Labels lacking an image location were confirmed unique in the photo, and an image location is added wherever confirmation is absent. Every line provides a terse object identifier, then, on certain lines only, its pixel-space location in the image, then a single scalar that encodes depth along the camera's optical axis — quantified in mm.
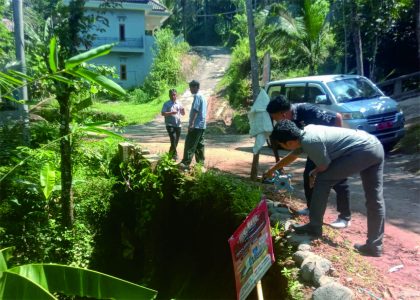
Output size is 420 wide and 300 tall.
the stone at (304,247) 5114
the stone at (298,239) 5259
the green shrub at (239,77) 22766
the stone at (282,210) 6148
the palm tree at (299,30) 19672
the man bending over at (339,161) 4934
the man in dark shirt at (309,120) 5691
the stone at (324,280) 4445
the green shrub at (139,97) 29525
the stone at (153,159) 8016
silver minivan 10414
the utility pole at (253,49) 14859
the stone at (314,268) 4578
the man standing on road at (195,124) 8484
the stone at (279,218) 5824
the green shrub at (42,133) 9098
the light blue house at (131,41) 33562
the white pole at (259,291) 3922
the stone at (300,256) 4920
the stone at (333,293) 4145
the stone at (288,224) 5601
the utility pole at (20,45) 8416
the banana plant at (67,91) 3627
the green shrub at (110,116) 17912
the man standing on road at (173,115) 9688
